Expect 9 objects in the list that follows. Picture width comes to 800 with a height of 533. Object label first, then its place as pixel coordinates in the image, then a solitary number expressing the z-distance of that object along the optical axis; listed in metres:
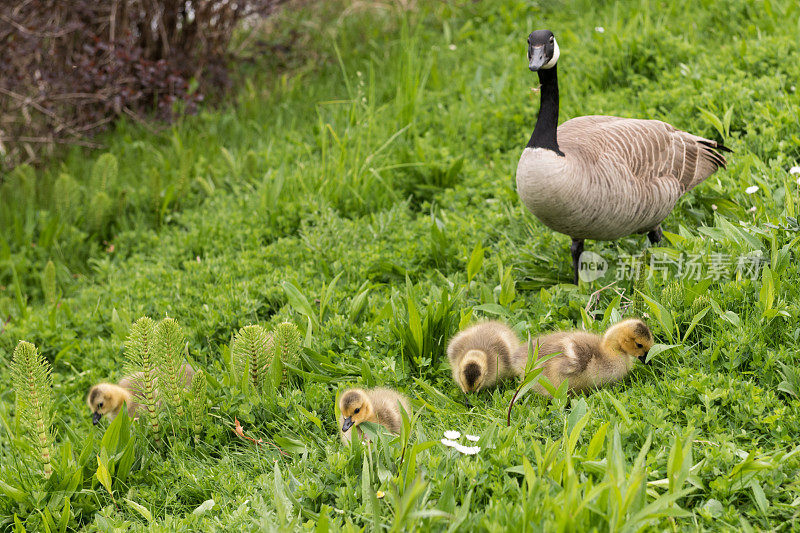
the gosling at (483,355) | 7.51
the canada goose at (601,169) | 8.69
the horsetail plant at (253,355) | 8.02
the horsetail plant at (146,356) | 7.63
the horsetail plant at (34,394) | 7.19
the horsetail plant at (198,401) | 7.80
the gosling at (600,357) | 7.34
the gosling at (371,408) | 7.04
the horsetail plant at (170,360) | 7.75
